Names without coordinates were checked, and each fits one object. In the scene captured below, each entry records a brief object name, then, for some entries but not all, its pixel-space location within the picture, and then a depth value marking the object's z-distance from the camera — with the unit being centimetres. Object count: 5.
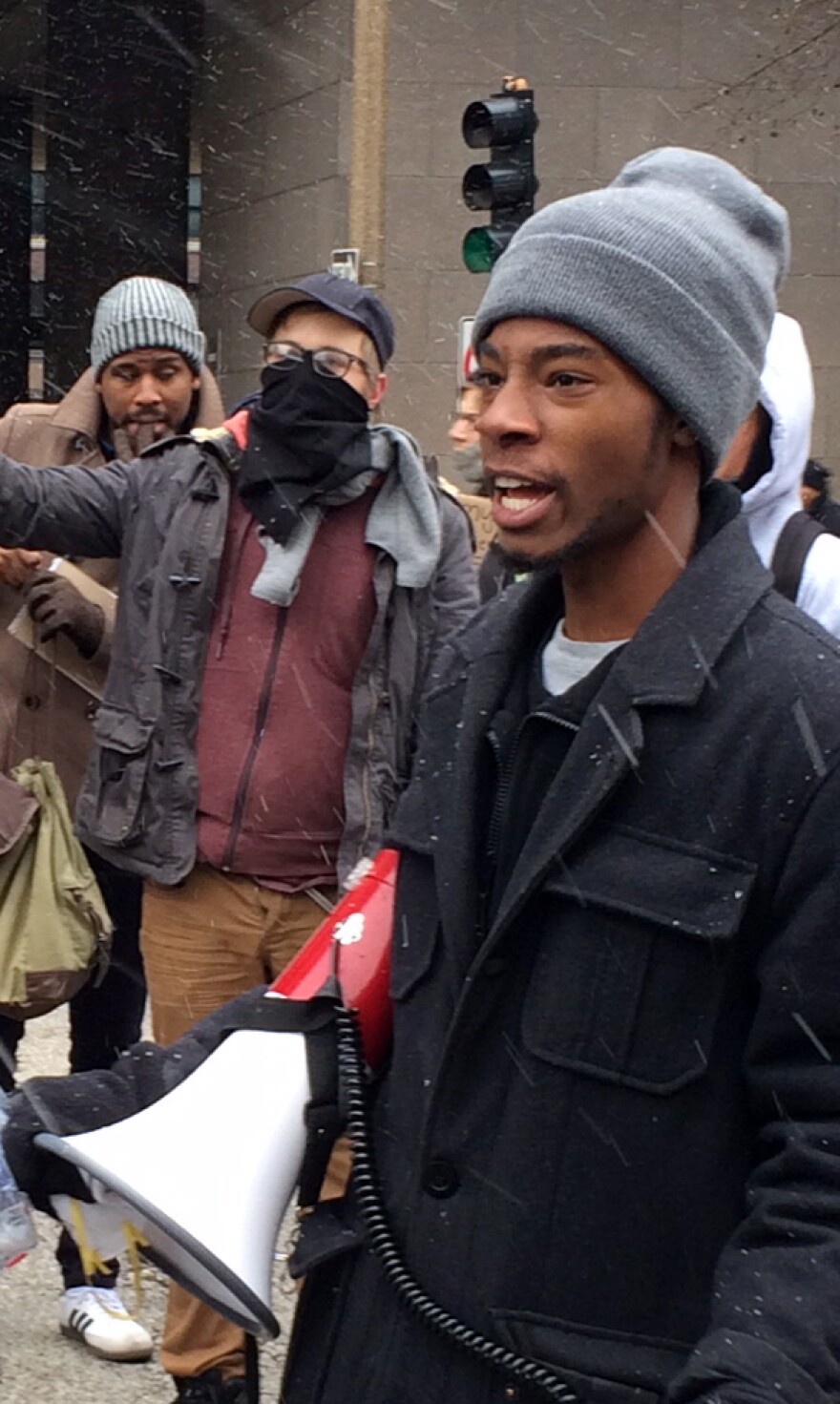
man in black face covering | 402
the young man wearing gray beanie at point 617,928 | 178
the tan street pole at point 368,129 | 1038
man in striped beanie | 452
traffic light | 1062
